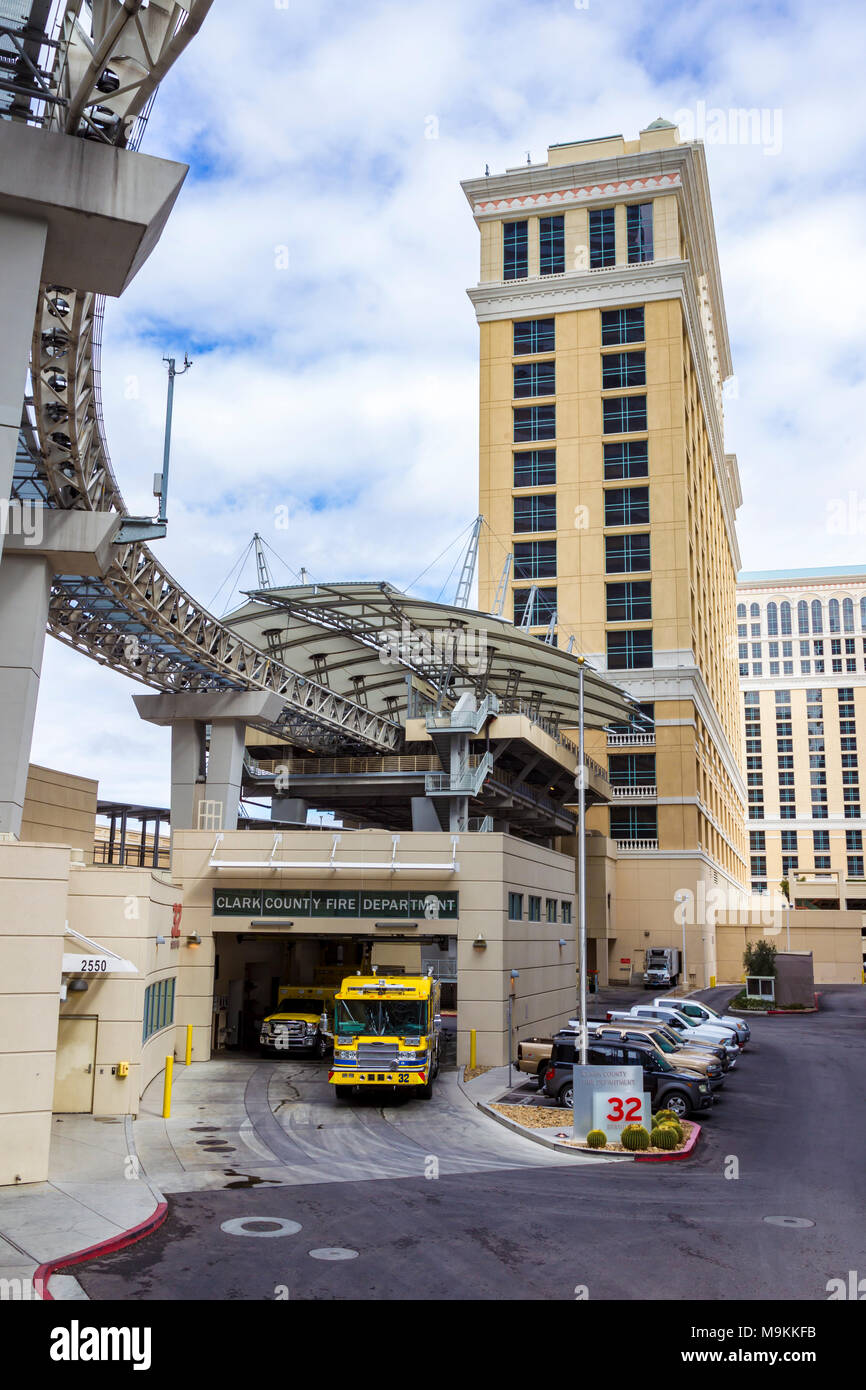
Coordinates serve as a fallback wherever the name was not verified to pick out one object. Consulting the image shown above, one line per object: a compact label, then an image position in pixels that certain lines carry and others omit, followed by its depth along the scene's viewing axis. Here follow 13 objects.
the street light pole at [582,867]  27.37
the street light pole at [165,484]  29.11
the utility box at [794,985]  60.44
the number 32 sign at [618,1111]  22.17
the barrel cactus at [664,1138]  21.53
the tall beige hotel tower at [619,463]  77.94
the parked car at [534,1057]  29.04
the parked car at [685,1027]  35.94
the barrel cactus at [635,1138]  21.45
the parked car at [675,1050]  29.28
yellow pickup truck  33.41
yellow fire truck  25.44
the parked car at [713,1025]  38.38
